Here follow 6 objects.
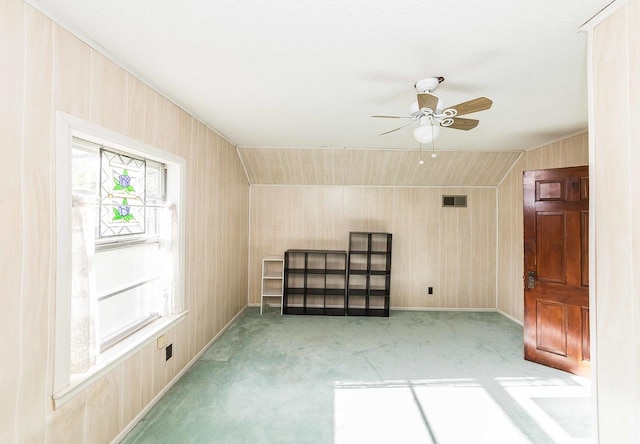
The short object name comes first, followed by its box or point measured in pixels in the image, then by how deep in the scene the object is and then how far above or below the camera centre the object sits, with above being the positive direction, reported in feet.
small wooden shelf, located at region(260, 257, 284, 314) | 14.60 -3.08
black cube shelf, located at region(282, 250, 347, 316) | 14.24 -3.17
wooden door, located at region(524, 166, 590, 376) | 8.54 -1.43
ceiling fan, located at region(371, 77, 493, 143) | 5.56 +2.52
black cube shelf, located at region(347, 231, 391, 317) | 14.07 -2.57
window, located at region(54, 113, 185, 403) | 4.70 -0.60
